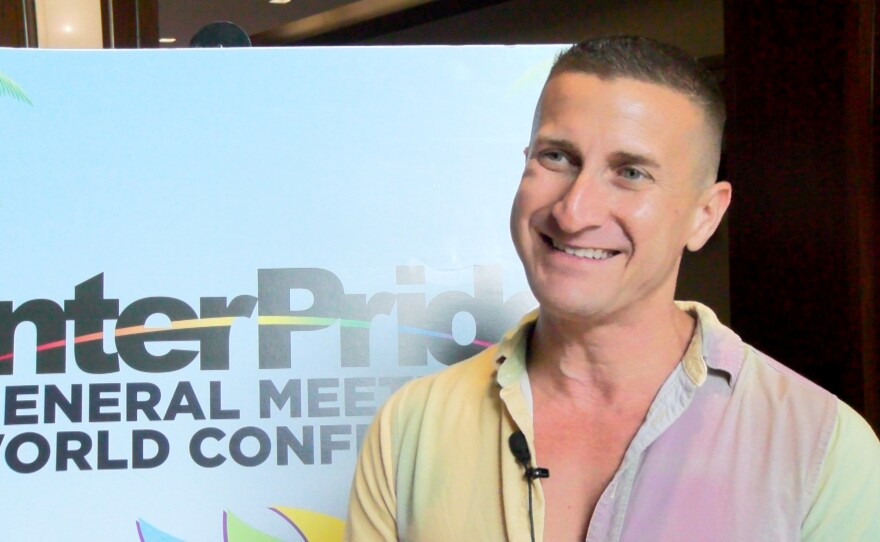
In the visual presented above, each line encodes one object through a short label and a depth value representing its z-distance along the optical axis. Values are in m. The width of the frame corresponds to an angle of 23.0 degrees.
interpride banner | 1.94
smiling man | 1.59
